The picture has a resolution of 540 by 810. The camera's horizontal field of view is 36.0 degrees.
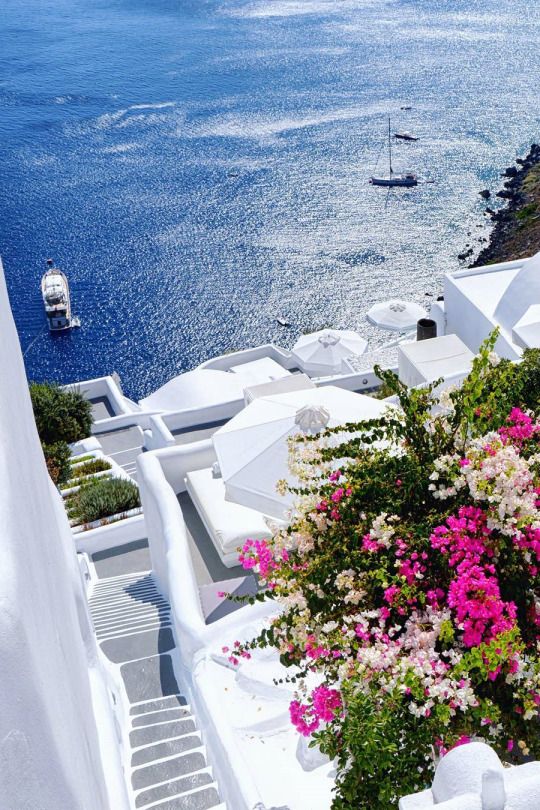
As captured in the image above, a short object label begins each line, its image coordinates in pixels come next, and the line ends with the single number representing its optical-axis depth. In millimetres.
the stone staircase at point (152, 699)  8719
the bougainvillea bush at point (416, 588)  6086
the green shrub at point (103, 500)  21344
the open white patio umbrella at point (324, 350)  39719
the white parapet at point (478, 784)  4453
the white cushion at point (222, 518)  14297
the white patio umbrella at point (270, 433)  15820
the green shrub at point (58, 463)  23875
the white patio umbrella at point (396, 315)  46625
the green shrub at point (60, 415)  29438
